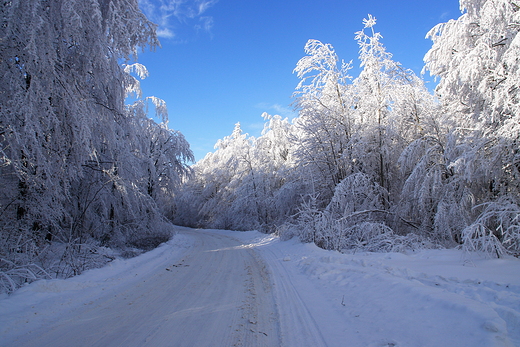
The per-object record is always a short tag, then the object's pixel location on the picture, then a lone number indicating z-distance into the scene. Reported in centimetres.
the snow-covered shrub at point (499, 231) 565
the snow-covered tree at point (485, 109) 664
